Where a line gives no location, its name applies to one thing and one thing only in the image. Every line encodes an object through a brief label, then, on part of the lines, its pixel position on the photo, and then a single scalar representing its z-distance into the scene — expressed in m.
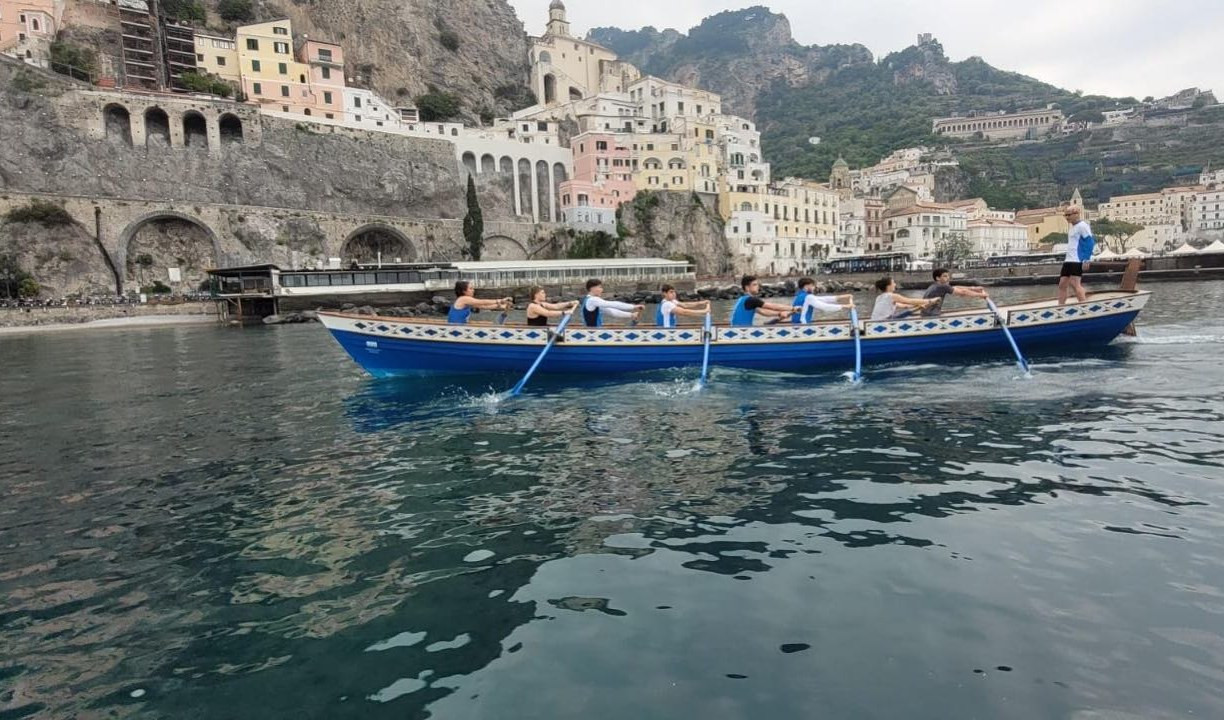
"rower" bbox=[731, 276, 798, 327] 14.73
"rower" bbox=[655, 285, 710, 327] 14.99
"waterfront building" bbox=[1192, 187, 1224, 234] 121.82
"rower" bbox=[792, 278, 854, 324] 14.68
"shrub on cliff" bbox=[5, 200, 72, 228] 51.53
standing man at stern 15.16
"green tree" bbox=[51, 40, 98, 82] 66.44
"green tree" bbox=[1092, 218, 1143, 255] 112.25
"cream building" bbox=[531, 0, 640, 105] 109.25
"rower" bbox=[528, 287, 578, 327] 14.62
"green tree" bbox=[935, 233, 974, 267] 97.50
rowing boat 14.83
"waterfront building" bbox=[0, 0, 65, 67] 65.19
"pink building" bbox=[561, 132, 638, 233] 80.44
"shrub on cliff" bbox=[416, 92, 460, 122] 89.62
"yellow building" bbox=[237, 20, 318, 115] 71.38
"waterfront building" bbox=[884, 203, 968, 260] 107.75
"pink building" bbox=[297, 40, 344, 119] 73.00
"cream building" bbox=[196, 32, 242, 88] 72.12
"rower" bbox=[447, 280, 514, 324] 14.74
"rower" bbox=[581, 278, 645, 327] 15.07
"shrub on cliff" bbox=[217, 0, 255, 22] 80.44
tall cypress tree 69.75
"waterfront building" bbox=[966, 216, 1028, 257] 115.06
